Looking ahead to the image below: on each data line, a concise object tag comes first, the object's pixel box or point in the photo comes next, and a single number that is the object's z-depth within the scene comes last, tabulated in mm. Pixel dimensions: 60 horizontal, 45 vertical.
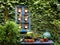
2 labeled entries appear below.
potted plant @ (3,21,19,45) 2886
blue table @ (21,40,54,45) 3138
